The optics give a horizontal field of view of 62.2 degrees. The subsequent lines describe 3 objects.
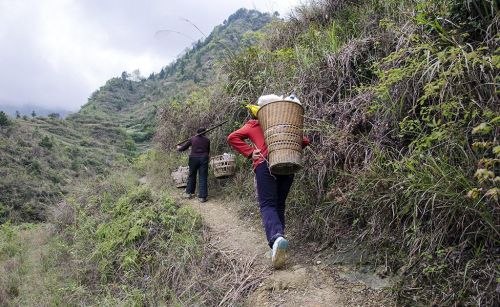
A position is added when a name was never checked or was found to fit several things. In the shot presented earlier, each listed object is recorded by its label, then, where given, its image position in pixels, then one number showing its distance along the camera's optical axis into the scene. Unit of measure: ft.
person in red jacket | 13.12
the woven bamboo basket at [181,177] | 28.26
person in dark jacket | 25.00
